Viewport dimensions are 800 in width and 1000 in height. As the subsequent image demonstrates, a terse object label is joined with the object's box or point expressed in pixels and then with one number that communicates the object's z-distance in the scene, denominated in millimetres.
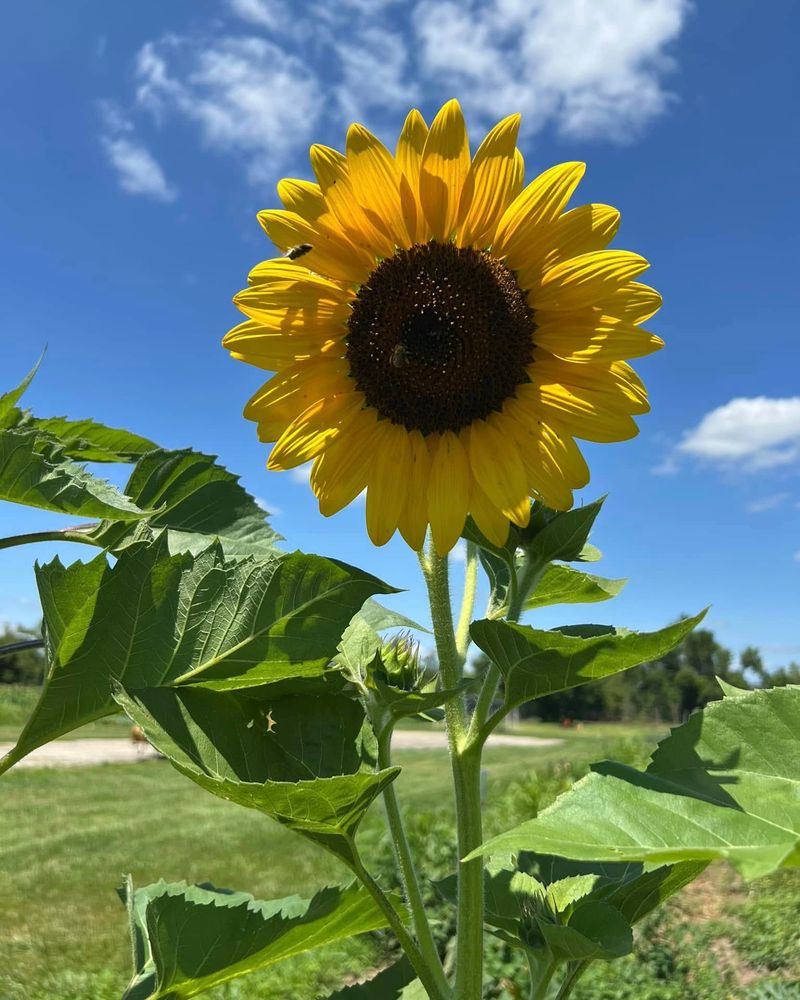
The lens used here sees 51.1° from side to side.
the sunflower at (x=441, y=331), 356
